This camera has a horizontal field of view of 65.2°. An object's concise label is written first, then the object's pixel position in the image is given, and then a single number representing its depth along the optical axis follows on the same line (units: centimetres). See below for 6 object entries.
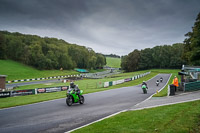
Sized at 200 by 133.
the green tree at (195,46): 3886
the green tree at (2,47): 7314
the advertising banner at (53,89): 2496
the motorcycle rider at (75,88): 1290
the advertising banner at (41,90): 2353
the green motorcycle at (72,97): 1252
